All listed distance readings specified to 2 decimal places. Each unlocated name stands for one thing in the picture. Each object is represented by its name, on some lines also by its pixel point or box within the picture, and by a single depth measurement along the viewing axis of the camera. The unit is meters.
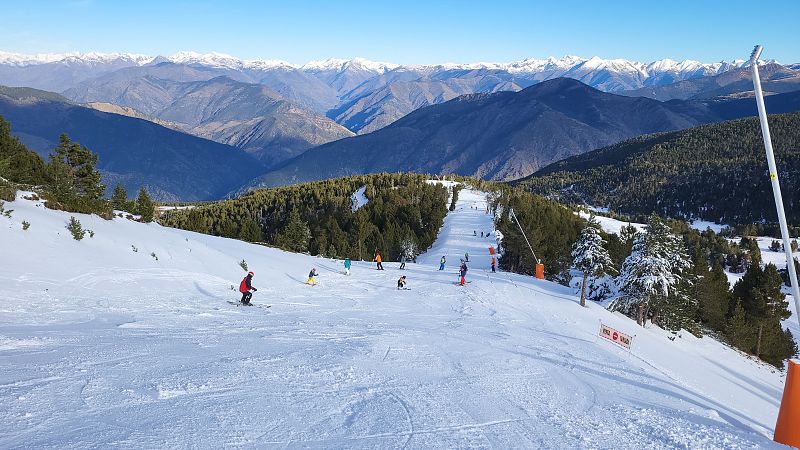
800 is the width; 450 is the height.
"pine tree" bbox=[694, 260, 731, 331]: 46.09
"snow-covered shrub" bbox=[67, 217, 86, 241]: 21.39
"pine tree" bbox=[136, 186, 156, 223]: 40.88
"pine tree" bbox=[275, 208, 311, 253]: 61.40
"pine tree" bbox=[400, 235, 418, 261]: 67.06
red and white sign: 18.50
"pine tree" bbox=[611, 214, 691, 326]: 32.38
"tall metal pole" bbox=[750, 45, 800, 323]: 9.16
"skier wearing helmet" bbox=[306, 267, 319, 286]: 26.22
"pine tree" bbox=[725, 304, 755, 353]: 44.56
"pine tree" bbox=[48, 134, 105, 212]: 29.23
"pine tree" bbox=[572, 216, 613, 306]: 30.59
